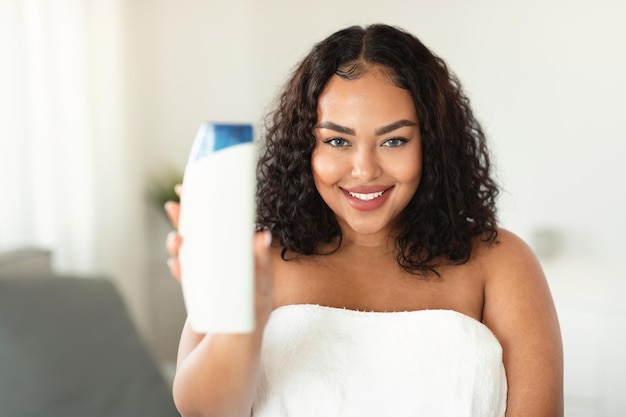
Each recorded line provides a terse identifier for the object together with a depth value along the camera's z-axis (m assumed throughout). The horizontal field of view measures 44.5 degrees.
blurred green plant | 2.23
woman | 0.82
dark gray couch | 1.62
